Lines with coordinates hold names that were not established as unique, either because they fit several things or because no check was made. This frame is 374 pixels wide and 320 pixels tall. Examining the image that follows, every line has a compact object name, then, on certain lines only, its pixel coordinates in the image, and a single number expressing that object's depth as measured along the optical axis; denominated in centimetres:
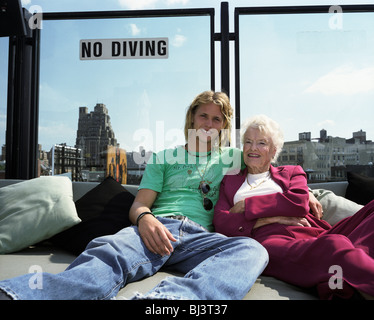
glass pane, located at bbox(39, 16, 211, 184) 219
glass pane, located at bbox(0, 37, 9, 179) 235
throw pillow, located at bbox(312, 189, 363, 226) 150
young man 83
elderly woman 88
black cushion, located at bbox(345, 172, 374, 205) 162
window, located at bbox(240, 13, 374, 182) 210
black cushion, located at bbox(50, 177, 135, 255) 146
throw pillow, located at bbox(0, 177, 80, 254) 148
